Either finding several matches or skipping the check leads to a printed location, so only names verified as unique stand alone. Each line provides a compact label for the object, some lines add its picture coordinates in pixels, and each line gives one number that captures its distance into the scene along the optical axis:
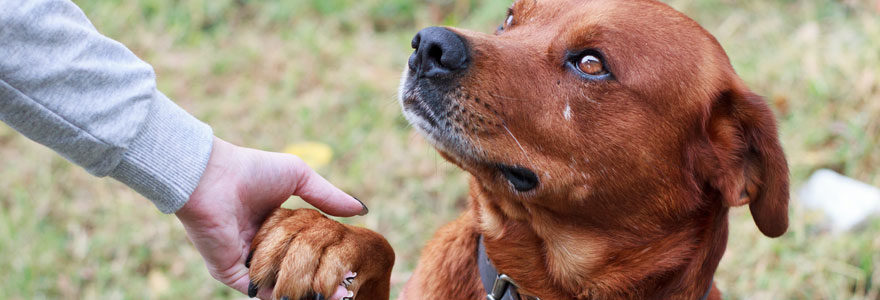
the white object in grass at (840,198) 4.34
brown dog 2.47
